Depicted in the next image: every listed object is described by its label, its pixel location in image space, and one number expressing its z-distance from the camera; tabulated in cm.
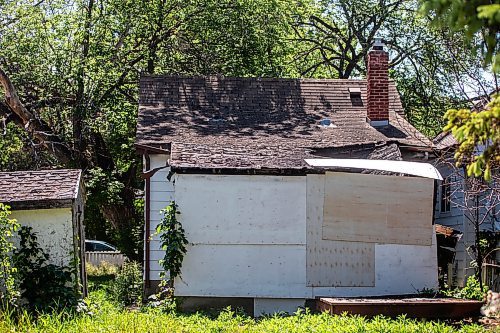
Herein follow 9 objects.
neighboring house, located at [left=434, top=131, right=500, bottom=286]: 1906
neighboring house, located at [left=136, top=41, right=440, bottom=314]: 1472
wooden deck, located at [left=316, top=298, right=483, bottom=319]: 1307
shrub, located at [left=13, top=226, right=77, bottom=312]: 1252
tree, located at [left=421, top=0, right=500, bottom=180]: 635
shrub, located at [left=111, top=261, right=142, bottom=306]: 1711
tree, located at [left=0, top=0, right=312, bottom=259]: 2303
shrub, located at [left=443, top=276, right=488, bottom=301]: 1540
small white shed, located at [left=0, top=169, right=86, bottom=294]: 1290
